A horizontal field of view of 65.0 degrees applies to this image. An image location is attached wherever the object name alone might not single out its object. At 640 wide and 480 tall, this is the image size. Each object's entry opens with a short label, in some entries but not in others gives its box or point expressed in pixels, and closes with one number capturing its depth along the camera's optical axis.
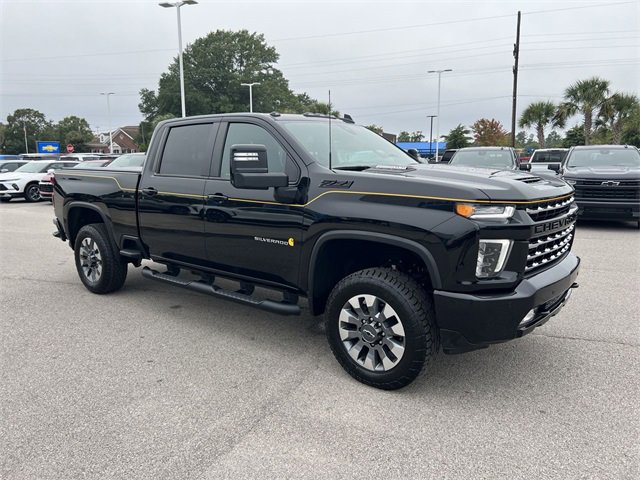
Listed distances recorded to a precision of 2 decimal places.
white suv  17.59
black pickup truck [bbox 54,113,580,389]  3.01
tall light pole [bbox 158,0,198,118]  22.16
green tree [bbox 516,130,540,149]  106.56
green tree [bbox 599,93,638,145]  30.19
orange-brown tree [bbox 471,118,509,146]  56.62
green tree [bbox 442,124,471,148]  46.52
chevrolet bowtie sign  62.50
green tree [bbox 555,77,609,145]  31.11
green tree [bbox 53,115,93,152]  83.56
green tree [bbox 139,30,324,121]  58.59
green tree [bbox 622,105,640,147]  30.12
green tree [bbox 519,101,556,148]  35.28
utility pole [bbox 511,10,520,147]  26.69
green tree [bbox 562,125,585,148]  40.91
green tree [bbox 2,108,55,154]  87.50
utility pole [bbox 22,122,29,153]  84.17
